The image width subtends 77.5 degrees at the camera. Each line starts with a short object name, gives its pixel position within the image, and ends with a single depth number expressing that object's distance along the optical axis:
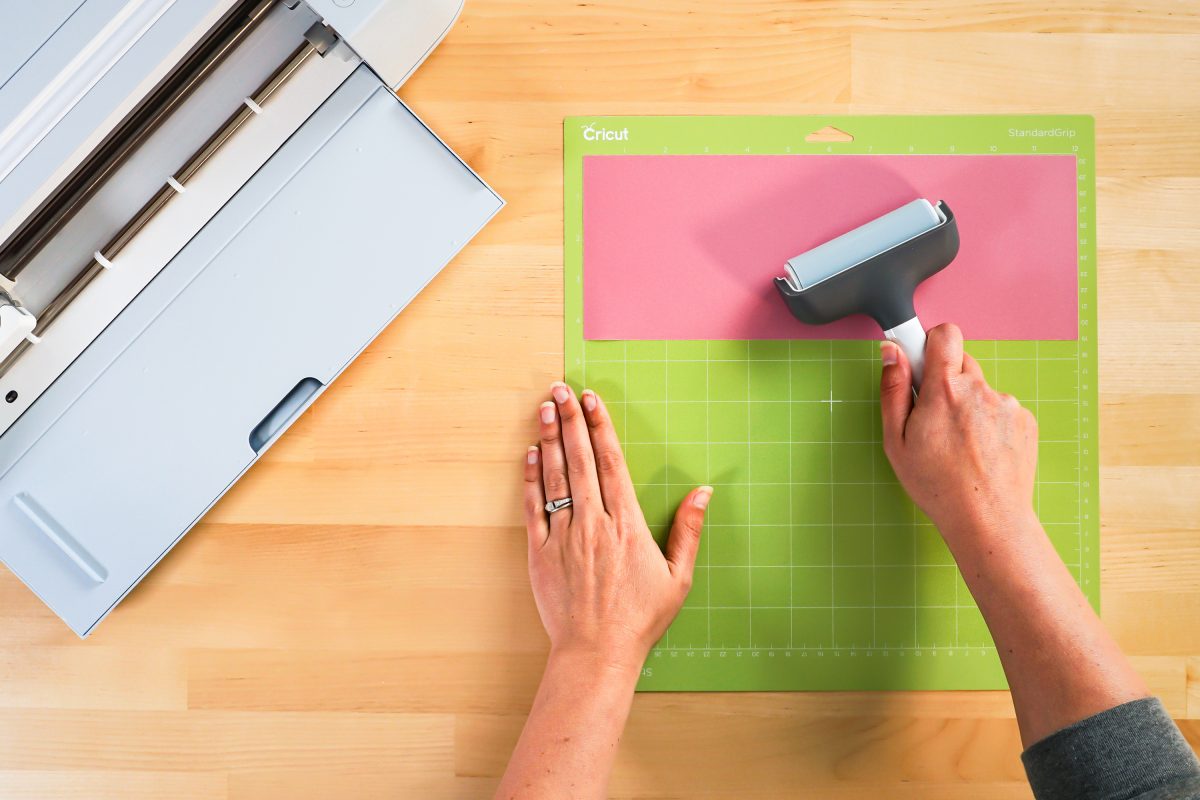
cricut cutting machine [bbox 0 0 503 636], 0.61
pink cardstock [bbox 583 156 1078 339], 0.75
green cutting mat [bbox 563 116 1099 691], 0.75
